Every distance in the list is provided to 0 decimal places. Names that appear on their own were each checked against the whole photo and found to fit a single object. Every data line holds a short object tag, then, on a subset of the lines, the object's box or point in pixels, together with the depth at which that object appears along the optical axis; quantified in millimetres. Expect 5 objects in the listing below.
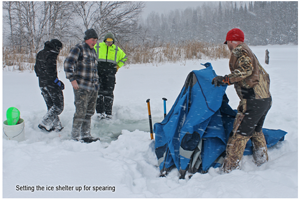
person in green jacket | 4641
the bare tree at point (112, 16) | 14664
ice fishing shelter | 2604
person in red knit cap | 2332
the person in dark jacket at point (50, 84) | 3627
